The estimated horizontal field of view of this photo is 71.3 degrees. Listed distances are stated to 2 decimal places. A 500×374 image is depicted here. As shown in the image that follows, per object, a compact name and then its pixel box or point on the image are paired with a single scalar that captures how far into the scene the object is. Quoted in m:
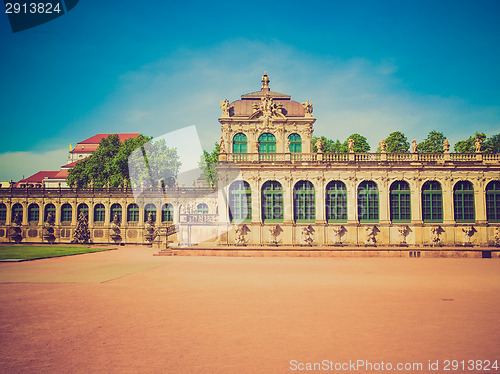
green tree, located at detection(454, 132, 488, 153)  54.75
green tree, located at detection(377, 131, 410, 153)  64.06
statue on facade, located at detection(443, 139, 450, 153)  34.72
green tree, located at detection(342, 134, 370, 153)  63.38
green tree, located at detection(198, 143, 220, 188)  64.25
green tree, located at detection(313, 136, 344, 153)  77.00
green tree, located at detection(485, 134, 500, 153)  57.97
